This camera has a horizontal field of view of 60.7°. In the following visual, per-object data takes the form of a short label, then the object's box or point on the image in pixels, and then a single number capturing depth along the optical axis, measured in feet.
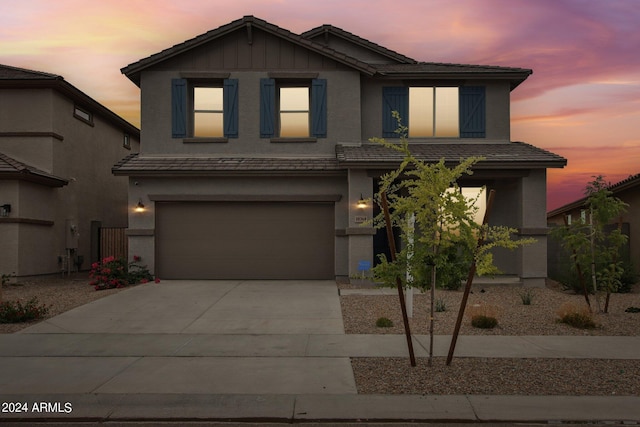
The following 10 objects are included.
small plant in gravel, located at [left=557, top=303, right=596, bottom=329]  34.83
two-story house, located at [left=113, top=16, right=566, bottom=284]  57.67
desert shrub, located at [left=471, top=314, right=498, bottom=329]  34.53
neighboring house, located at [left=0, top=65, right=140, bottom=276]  57.57
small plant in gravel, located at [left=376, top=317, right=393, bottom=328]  34.60
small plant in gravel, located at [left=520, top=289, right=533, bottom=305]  43.70
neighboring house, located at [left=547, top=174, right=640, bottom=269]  62.08
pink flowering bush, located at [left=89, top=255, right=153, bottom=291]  52.85
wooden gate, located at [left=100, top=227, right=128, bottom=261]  67.05
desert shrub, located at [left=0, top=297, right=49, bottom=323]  36.58
